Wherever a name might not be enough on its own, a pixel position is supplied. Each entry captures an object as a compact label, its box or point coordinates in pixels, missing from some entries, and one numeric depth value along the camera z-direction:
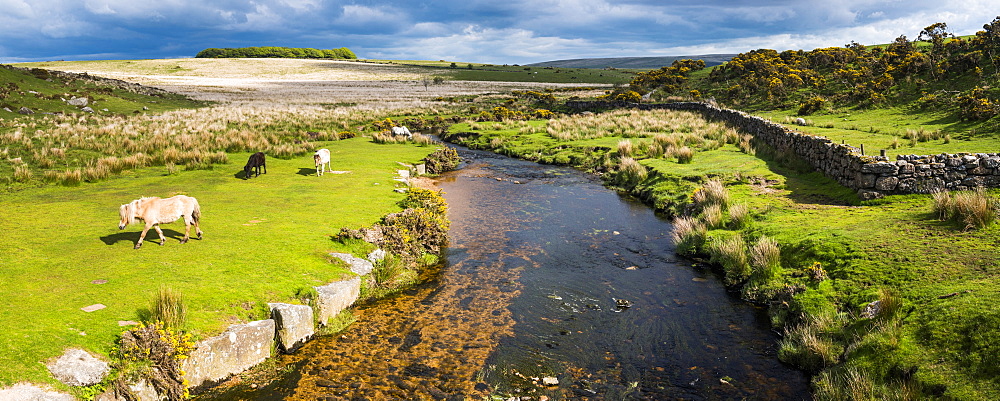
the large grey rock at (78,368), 6.44
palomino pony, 10.30
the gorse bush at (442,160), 27.36
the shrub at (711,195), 16.66
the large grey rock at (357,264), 11.68
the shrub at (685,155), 25.19
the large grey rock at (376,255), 12.36
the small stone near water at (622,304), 11.29
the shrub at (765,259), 11.58
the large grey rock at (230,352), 7.63
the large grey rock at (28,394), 5.88
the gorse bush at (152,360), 6.84
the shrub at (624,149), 28.74
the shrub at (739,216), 15.01
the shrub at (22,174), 17.84
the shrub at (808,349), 8.38
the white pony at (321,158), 21.61
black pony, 20.52
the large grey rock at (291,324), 8.97
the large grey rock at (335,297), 9.90
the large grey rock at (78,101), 46.12
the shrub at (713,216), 15.43
